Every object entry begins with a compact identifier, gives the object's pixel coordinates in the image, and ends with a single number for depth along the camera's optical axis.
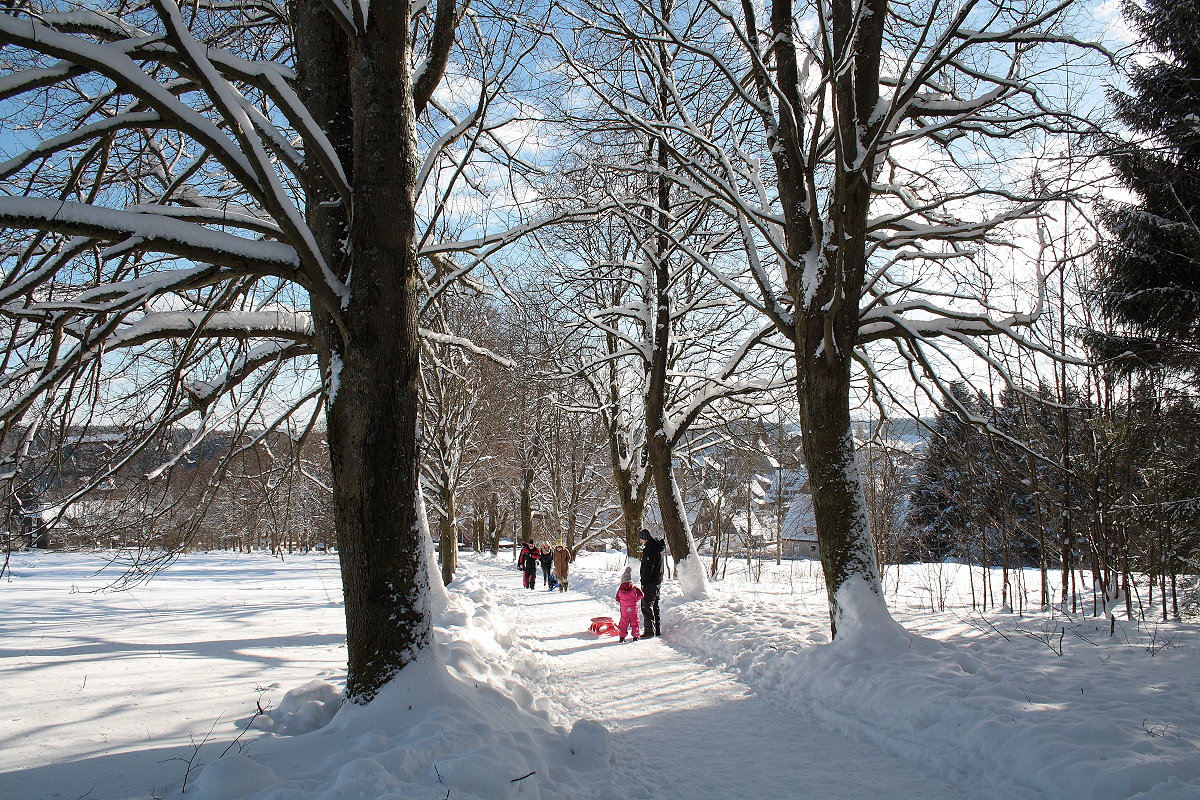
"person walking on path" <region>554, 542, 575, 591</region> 18.80
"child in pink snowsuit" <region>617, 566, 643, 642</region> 8.91
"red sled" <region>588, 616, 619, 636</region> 9.34
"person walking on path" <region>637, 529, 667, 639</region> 9.11
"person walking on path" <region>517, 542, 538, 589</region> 18.95
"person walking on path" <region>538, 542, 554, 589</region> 19.47
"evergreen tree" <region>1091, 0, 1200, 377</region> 8.13
